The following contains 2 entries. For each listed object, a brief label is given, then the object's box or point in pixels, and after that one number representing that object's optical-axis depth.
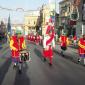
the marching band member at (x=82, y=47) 7.73
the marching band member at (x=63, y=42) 10.38
